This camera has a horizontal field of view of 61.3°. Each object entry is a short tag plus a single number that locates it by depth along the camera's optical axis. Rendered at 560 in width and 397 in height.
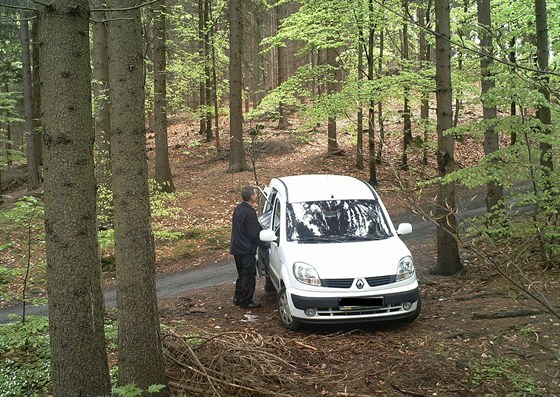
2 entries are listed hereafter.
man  8.10
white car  6.48
